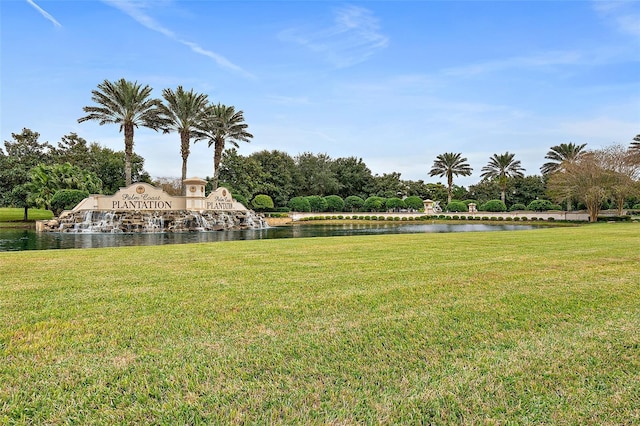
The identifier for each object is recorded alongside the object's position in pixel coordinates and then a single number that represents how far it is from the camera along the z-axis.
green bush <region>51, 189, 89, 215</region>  27.36
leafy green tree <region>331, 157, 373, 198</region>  57.16
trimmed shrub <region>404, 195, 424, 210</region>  50.08
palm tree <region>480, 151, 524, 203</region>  54.16
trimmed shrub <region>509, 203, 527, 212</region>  48.03
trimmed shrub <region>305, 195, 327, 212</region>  46.31
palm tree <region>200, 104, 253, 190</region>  34.34
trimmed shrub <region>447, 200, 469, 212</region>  46.88
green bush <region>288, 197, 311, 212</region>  44.81
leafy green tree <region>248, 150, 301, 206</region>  46.47
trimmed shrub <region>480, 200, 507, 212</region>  46.15
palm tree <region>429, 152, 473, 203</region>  54.59
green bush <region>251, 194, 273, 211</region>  39.47
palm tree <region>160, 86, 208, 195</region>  30.42
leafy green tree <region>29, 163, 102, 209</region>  28.12
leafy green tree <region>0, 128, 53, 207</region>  32.97
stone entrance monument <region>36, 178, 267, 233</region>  23.41
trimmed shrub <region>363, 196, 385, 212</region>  49.44
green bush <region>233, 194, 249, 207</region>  35.59
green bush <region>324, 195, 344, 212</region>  47.78
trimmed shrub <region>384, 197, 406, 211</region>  49.69
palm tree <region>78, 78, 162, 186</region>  27.58
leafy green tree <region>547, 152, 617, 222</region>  30.55
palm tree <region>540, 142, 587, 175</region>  46.94
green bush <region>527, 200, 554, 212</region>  45.34
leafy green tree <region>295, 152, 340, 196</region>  53.94
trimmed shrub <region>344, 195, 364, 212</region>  49.97
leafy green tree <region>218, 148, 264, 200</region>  41.81
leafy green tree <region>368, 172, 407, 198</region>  55.55
